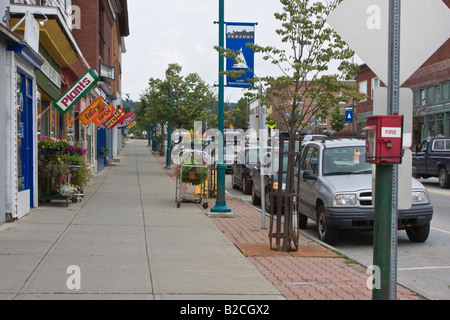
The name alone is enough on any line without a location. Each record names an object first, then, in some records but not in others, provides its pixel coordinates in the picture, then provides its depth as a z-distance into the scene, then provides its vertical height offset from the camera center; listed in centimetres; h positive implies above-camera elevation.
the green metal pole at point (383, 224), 439 -63
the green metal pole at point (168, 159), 3104 -91
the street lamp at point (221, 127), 1259 +36
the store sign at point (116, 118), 2883 +133
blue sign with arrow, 4394 +237
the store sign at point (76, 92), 1396 +127
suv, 909 -85
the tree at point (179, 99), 2994 +240
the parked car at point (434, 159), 2102 -57
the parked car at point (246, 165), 1836 -72
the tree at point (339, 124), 5473 +199
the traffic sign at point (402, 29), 429 +89
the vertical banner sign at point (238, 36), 1259 +246
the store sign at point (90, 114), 1823 +93
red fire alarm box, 425 +4
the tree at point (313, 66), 877 +124
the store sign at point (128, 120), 4050 +166
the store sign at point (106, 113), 2234 +117
